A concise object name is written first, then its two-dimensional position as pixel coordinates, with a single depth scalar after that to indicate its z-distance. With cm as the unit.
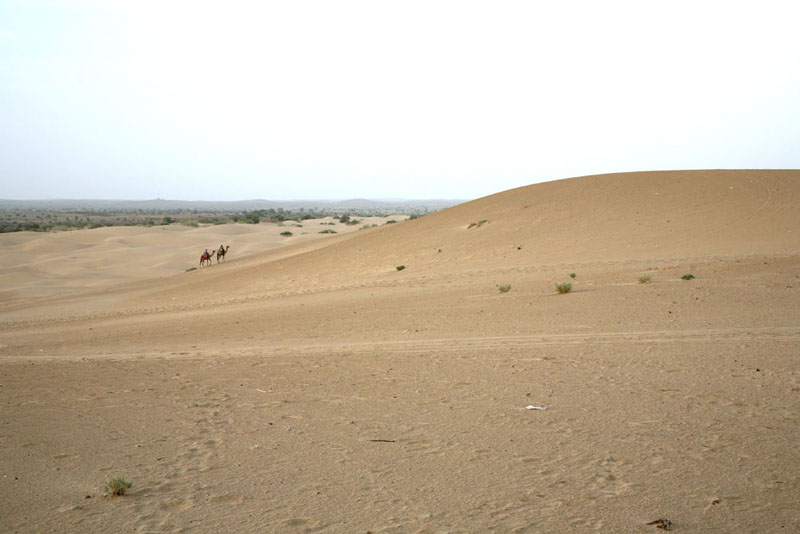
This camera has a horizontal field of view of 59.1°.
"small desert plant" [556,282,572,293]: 1761
